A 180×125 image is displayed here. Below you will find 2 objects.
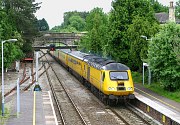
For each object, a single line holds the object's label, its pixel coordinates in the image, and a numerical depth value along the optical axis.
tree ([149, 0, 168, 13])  117.44
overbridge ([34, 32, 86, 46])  111.81
